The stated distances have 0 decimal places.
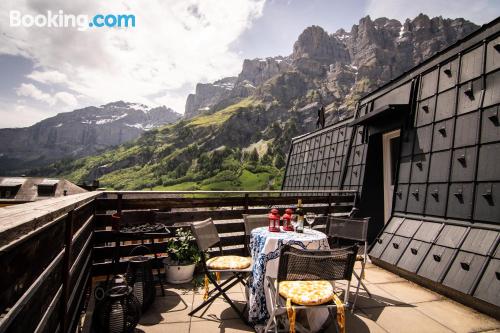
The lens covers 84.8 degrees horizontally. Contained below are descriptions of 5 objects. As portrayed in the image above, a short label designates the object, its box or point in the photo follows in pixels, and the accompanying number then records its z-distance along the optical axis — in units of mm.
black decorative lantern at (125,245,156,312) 3992
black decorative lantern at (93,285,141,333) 3246
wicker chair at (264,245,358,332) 2801
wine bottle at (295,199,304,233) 4137
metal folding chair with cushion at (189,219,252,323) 3854
